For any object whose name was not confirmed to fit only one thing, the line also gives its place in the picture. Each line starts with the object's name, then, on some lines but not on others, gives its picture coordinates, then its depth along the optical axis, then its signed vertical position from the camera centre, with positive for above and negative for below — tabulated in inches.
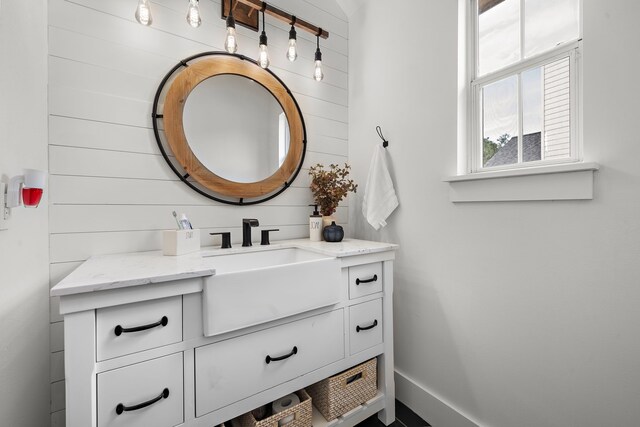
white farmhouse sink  38.4 -12.3
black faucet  61.3 -3.8
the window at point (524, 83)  43.4 +22.4
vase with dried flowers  71.6 +5.8
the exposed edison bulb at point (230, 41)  54.6 +33.2
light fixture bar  62.6 +46.2
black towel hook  71.2 +19.0
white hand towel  68.8 +4.9
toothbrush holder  49.3 -5.3
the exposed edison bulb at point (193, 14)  49.9 +35.1
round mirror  57.0 +18.8
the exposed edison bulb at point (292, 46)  63.0 +37.2
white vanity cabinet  31.8 -19.1
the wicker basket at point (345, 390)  52.3 -34.7
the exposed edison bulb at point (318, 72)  67.9 +33.7
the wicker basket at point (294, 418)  44.4 -33.6
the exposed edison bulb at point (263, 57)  59.5 +32.8
